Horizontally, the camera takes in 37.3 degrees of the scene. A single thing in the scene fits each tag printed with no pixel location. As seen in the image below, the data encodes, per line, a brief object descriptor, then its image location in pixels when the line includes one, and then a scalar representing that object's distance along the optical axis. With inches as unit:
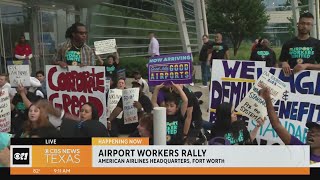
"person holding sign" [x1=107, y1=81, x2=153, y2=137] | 183.0
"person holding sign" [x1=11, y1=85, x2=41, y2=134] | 204.4
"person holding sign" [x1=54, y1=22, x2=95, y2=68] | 182.4
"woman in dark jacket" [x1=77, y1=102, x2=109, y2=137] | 96.8
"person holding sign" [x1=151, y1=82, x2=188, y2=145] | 134.1
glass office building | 495.8
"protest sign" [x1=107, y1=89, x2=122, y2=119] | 241.0
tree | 1448.1
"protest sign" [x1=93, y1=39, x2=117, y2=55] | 349.3
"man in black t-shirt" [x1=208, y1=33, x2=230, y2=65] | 396.8
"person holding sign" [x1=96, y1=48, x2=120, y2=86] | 364.2
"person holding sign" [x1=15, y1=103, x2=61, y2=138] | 91.7
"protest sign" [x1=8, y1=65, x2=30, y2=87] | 202.2
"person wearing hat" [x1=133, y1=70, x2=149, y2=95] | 325.7
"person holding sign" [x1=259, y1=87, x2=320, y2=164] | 93.7
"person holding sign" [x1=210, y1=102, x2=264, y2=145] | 131.3
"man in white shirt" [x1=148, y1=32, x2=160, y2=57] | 556.8
